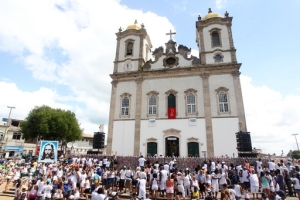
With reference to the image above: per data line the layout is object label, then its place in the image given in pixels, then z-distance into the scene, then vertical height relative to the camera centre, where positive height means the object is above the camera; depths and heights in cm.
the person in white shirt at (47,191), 950 -182
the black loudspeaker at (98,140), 2158 +159
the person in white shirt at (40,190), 962 -179
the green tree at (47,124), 3112 +476
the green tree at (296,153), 5578 +110
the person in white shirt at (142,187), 912 -153
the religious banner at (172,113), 2260 +491
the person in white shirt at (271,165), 1278 -60
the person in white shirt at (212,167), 1364 -79
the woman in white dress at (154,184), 1017 -156
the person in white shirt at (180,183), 966 -139
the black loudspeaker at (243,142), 1723 +128
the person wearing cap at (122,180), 1152 -149
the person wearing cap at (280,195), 689 -138
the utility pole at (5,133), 4022 +421
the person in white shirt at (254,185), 947 -139
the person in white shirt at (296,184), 968 -137
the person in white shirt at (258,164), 1334 -53
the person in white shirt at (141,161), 1567 -50
